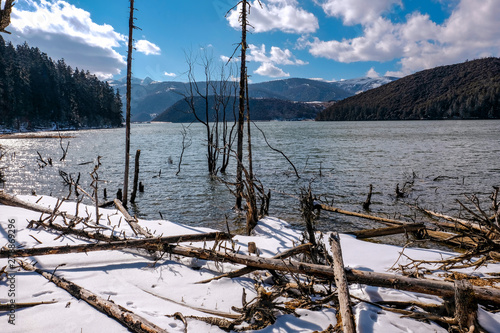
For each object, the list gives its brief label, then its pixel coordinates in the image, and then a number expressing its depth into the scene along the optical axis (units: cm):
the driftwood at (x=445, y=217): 621
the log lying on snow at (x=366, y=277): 312
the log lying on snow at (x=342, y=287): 267
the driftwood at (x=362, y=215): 775
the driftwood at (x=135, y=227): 584
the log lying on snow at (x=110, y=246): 445
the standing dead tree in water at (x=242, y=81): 1035
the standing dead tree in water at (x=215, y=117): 1838
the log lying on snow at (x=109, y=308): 289
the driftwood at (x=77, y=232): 541
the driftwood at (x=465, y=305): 287
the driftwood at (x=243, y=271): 425
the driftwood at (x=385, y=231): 677
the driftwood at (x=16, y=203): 794
